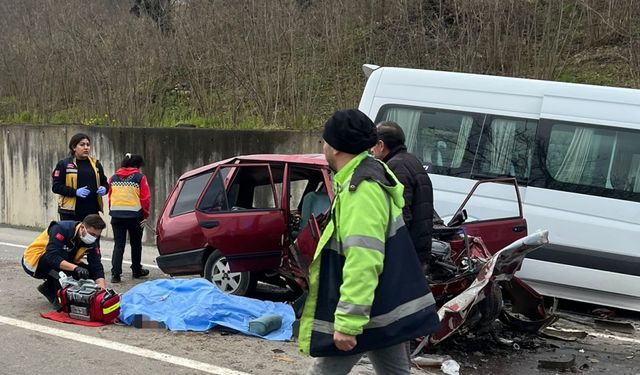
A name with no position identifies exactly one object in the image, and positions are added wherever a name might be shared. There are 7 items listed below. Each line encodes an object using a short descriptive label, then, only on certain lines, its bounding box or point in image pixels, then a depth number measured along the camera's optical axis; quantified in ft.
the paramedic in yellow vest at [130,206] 30.01
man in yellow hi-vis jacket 10.83
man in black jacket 17.92
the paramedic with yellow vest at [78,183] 28.68
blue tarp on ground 21.59
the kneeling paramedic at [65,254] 23.12
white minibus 24.86
